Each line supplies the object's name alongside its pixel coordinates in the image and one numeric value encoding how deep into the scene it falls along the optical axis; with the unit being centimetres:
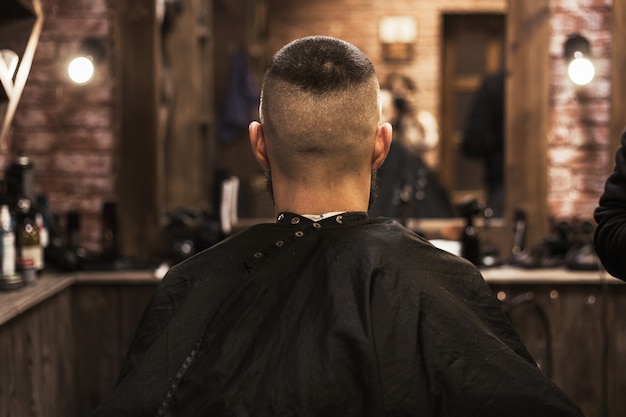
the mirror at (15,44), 266
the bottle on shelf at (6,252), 273
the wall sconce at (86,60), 342
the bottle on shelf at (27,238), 290
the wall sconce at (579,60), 343
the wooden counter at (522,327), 315
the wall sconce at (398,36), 714
